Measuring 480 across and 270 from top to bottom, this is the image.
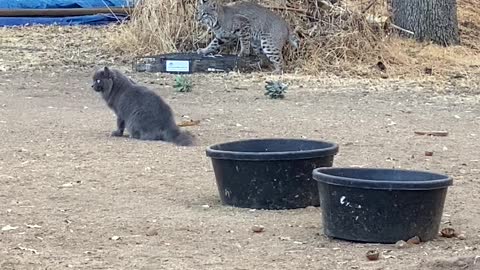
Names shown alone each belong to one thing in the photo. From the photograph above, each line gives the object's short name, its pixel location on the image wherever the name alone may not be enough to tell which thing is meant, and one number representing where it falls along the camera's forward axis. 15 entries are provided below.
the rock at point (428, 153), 8.34
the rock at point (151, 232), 5.79
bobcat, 13.73
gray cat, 8.75
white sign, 13.49
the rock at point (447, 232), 5.74
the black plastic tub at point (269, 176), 6.30
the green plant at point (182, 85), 12.07
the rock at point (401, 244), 5.49
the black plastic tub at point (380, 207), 5.43
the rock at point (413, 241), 5.54
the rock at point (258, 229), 5.87
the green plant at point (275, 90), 11.49
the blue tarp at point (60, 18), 17.45
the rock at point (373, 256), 5.27
